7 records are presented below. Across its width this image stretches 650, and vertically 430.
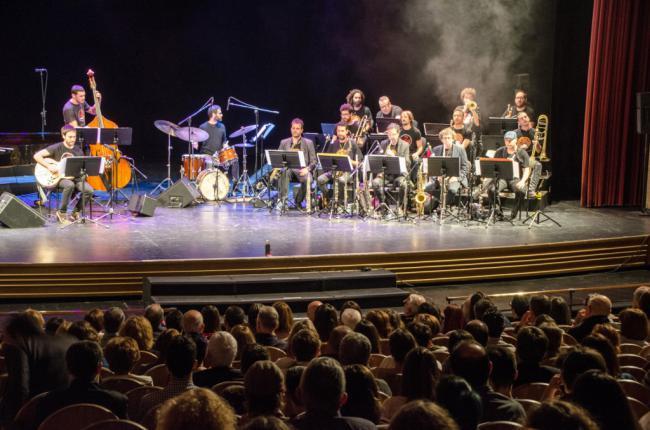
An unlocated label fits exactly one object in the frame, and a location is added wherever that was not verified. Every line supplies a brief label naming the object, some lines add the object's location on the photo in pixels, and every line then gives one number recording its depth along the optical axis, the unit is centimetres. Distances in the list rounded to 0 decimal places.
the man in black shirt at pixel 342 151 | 1291
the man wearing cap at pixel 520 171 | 1220
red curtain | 1400
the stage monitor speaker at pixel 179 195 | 1334
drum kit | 1351
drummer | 1411
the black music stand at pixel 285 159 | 1246
